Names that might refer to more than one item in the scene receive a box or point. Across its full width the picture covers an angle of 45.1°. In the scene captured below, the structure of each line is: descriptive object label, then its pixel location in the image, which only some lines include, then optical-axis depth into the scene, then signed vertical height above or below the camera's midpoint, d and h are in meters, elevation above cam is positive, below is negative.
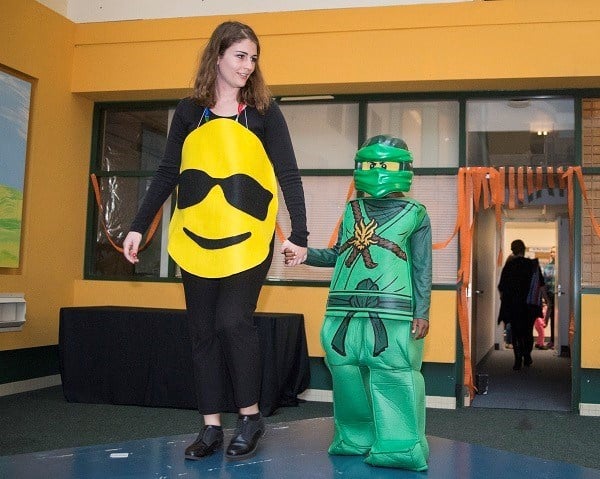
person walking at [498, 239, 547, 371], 7.53 -0.10
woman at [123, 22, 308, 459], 2.37 +0.19
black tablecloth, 4.79 -0.60
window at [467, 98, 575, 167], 5.50 +1.15
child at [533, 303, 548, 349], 11.34 -0.77
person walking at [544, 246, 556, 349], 10.84 -0.08
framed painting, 5.12 +0.78
